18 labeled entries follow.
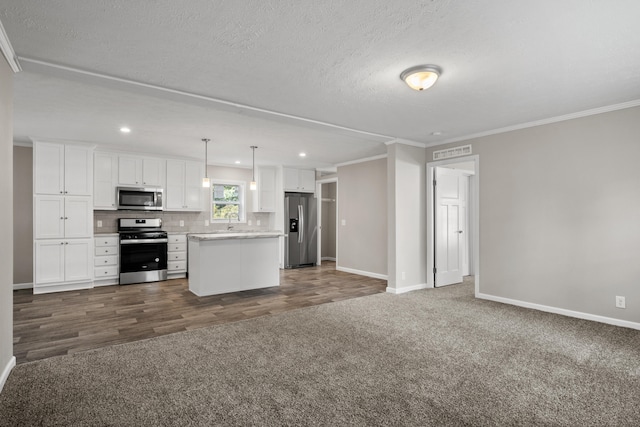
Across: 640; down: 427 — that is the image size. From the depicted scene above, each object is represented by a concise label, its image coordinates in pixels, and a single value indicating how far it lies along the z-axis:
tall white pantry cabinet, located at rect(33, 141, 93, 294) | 5.28
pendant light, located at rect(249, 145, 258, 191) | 5.81
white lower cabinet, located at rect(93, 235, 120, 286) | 5.84
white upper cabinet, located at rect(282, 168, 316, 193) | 8.06
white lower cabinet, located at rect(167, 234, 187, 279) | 6.52
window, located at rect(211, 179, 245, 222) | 7.54
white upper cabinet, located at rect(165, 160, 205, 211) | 6.71
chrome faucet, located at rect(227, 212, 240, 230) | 7.58
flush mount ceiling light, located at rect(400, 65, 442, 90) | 2.72
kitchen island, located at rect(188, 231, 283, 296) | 4.87
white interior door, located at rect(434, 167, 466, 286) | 5.68
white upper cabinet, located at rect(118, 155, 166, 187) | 6.23
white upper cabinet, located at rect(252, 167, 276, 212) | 7.89
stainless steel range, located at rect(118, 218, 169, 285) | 6.00
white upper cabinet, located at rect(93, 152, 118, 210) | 5.98
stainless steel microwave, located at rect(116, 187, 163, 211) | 6.15
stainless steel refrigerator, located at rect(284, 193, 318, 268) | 7.99
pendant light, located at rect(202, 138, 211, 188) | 5.30
